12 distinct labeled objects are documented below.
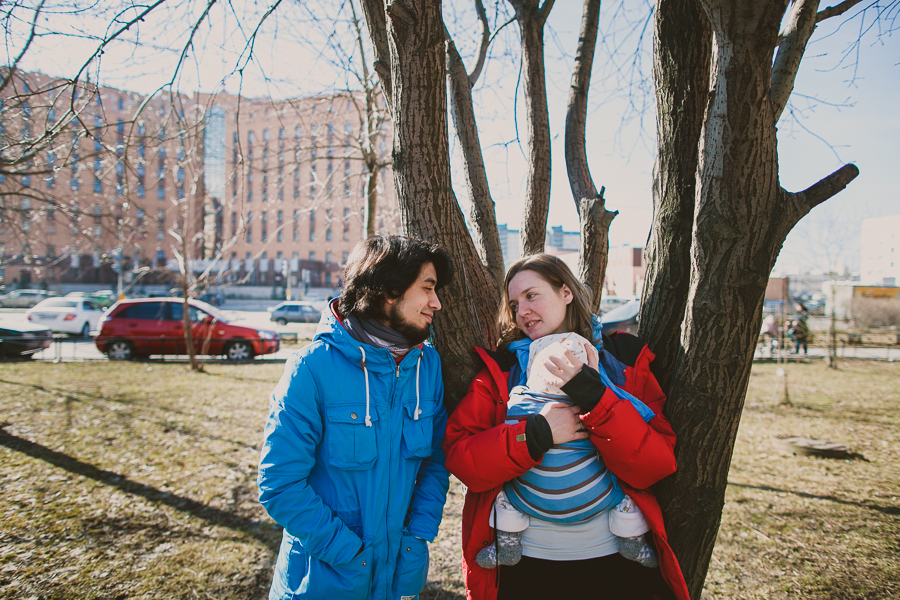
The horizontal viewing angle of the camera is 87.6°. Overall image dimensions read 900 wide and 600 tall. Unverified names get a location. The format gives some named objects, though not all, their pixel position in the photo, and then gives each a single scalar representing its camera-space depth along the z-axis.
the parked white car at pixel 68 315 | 16.80
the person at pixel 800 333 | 16.55
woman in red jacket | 1.55
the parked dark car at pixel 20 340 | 11.87
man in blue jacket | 1.63
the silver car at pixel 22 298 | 29.78
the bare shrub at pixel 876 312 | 23.05
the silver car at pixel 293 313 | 27.13
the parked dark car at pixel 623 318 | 10.66
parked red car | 12.10
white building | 42.34
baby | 1.60
